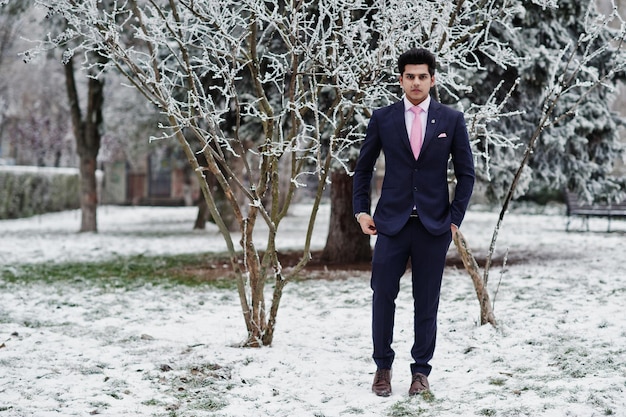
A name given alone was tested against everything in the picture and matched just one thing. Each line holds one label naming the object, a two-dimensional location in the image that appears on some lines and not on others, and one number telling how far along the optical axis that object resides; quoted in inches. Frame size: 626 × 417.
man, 164.1
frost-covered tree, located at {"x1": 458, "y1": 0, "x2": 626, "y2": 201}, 382.6
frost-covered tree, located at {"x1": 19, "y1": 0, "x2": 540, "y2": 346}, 200.1
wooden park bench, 648.4
